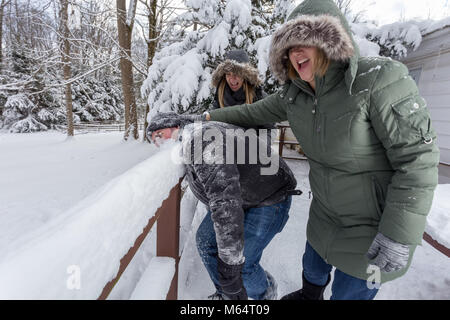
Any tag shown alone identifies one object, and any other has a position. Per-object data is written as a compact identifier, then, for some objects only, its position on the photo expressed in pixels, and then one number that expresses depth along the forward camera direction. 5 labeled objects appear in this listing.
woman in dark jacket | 2.54
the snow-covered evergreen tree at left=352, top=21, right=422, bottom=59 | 4.49
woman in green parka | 0.92
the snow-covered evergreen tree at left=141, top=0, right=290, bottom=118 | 4.07
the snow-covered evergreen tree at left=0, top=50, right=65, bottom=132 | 16.80
